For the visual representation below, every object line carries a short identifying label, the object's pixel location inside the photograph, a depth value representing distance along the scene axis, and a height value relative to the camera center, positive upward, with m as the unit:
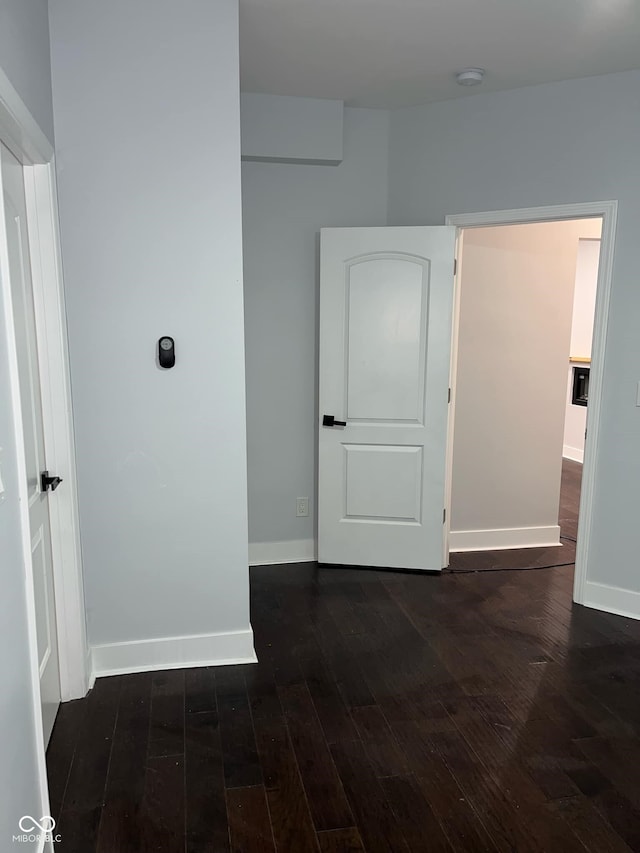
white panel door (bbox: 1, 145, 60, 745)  2.11 -0.35
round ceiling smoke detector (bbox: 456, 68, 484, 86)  3.16 +1.23
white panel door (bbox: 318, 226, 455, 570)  3.66 -0.37
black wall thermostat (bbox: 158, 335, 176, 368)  2.61 -0.09
